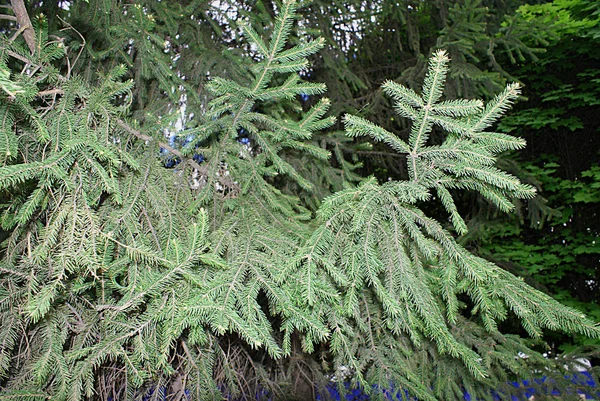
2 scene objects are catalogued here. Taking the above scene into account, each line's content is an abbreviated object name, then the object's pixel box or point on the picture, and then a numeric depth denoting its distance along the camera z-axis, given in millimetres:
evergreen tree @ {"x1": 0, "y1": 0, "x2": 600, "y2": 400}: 1320
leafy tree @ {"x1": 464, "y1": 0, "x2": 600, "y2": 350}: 5344
